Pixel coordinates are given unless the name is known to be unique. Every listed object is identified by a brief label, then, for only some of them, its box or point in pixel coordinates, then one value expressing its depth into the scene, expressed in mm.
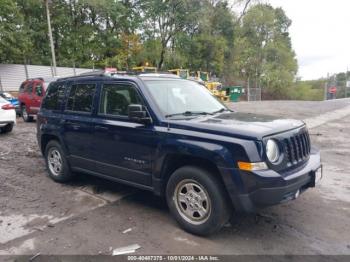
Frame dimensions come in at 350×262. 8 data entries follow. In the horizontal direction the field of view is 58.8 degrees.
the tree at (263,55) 44844
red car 12523
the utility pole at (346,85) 44181
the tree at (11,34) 20172
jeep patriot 3311
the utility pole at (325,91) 41875
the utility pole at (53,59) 20633
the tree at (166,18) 33594
